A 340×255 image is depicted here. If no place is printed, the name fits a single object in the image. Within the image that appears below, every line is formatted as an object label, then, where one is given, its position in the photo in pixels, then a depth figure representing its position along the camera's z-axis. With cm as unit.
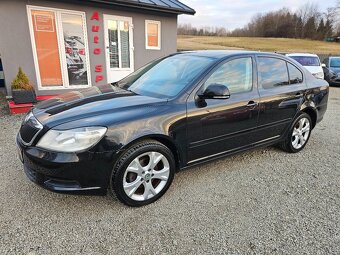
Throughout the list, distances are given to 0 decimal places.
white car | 1018
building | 615
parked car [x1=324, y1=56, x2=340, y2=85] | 1153
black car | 226
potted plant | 563
